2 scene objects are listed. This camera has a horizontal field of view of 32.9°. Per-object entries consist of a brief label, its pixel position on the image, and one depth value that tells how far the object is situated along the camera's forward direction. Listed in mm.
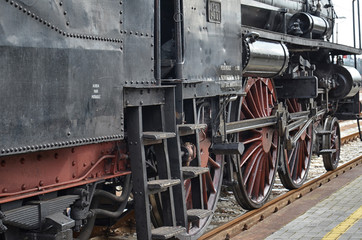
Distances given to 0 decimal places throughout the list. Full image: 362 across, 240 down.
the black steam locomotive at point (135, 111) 3822
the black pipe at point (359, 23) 11797
